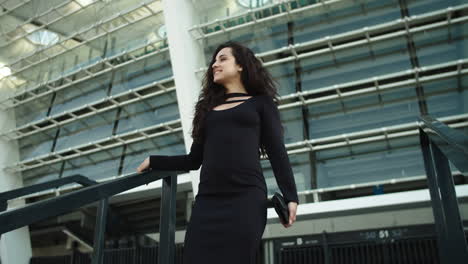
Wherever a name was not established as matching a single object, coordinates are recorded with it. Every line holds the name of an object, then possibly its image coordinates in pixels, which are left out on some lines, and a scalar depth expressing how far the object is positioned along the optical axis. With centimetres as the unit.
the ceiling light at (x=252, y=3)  1025
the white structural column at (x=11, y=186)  1348
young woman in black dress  176
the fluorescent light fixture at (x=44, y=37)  1464
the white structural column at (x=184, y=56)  976
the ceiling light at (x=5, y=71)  1527
